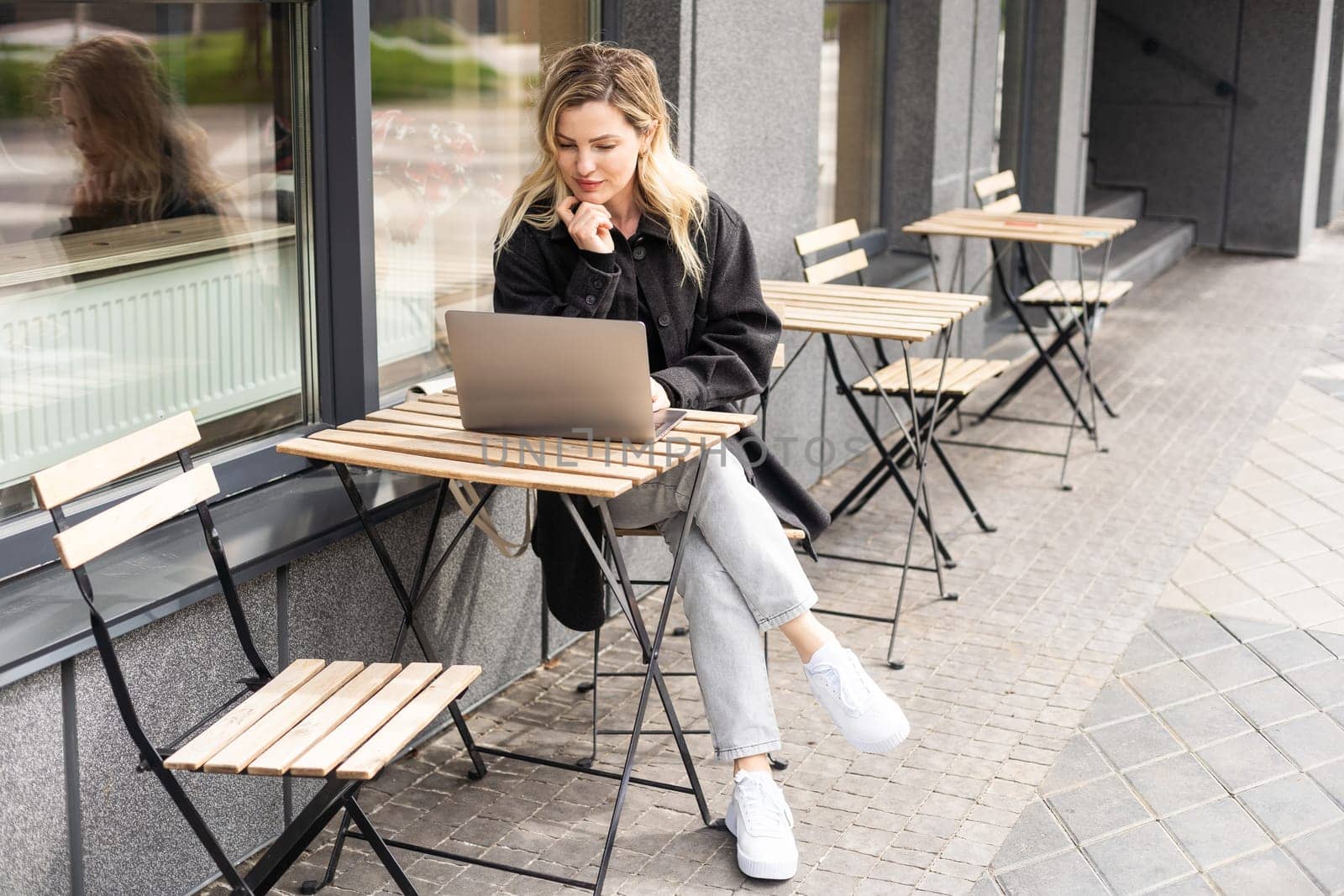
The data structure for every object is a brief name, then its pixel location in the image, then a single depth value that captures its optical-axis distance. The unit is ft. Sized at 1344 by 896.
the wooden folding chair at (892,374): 16.31
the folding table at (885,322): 14.25
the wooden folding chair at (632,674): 11.58
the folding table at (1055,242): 20.12
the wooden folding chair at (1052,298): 21.57
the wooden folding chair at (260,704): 7.86
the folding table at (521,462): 9.23
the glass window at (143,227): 9.51
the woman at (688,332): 10.60
